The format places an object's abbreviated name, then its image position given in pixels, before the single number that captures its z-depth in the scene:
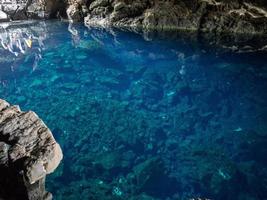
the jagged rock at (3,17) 16.79
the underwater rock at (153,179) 4.79
